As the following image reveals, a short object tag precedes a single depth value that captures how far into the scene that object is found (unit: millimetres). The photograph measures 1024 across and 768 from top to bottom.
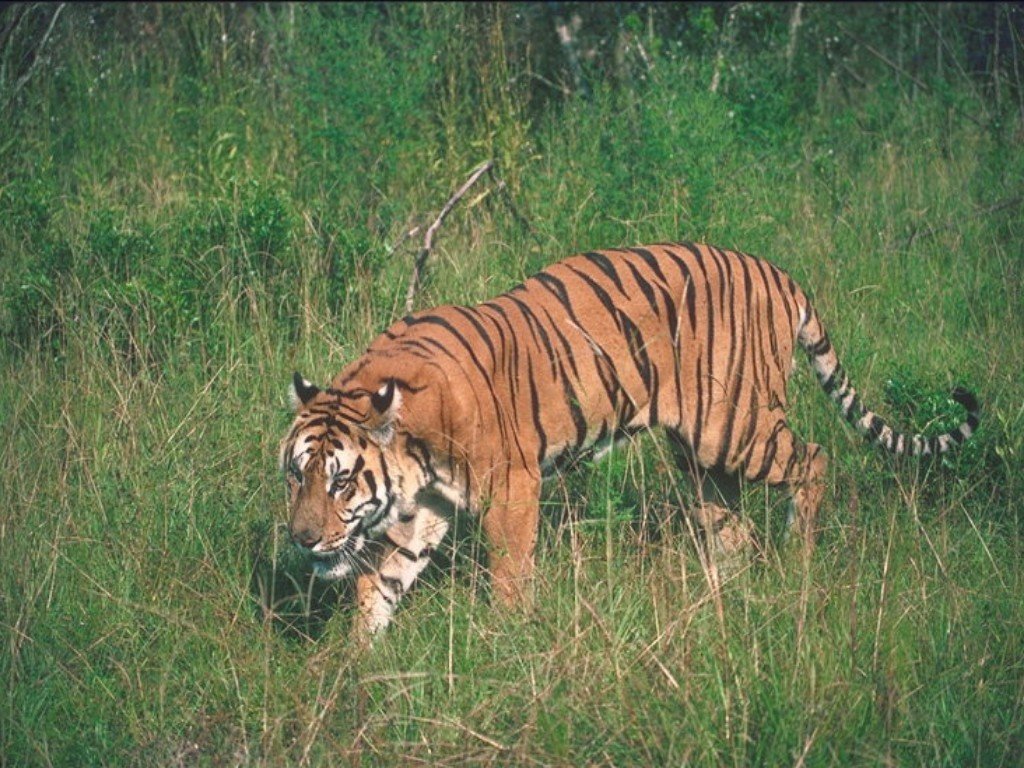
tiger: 8656
